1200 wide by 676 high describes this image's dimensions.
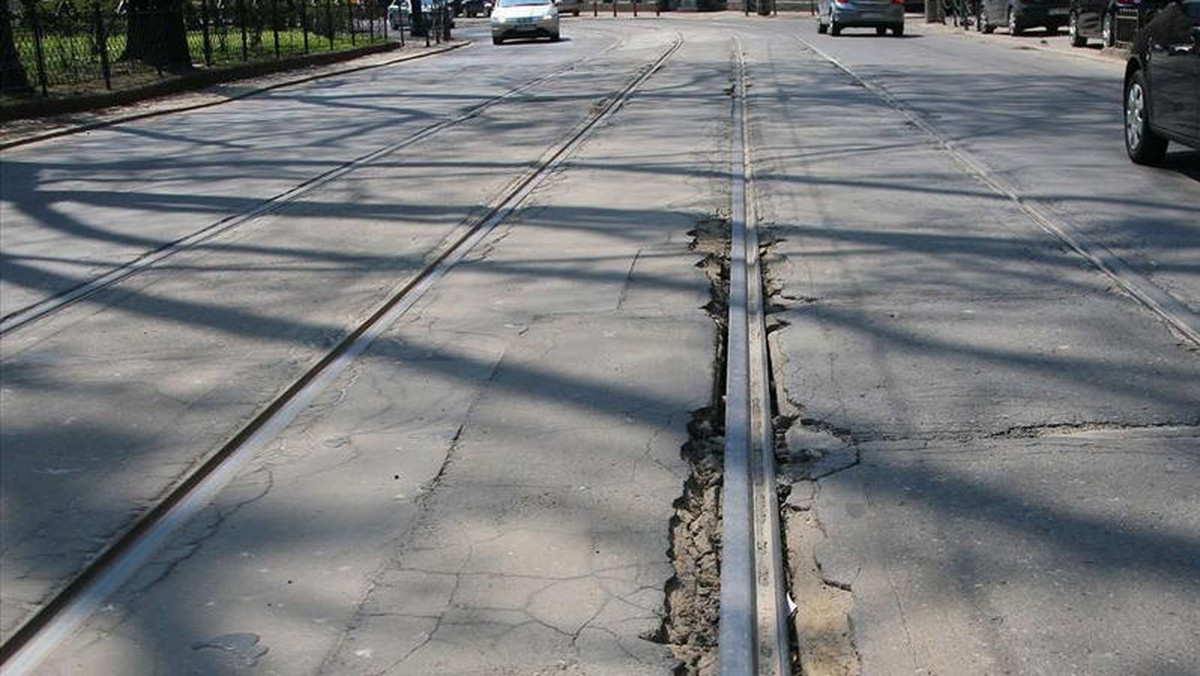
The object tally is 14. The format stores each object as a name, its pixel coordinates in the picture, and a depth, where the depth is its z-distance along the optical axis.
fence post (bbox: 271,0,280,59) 31.58
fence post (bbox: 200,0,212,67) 28.06
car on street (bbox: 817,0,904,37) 37.94
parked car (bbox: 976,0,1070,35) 36.47
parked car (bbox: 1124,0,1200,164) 10.75
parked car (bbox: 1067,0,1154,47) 26.73
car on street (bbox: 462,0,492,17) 76.99
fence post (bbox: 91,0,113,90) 23.36
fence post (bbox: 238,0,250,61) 31.23
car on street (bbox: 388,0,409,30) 46.47
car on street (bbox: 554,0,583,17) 72.19
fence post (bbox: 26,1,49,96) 22.09
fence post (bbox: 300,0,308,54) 34.12
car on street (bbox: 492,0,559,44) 40.62
